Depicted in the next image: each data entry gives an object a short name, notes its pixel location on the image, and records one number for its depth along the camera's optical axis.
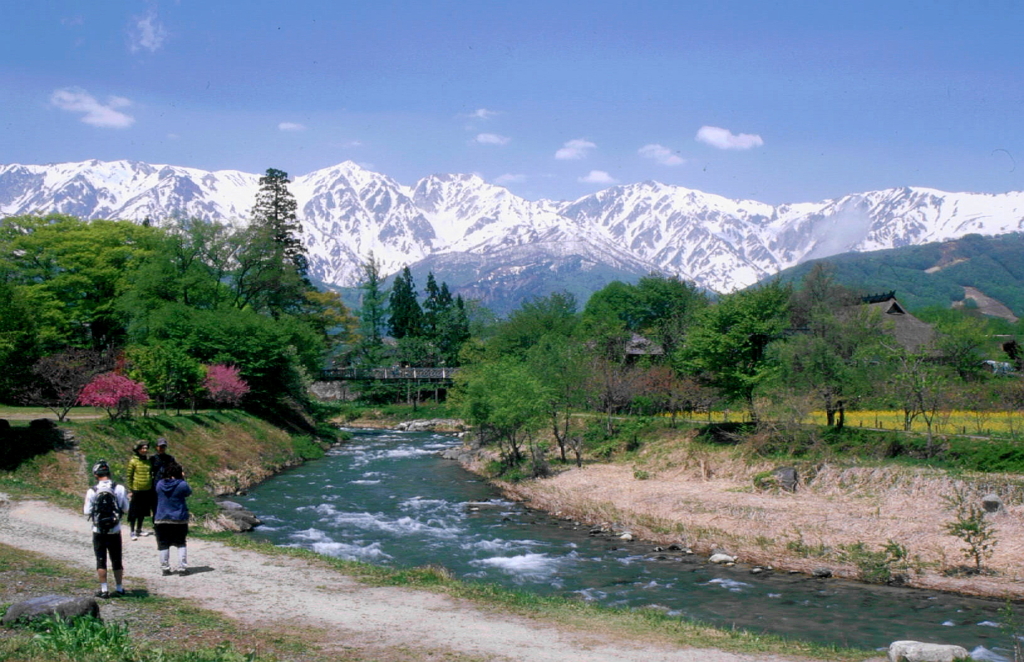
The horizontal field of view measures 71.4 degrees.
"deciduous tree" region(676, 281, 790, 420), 34.19
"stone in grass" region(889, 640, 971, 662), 10.02
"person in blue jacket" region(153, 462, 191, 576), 12.94
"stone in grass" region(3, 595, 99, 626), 8.95
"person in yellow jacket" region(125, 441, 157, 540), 14.75
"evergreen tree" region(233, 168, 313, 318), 51.88
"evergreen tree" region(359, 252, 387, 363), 86.81
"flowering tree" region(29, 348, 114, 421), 28.23
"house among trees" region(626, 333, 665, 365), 52.62
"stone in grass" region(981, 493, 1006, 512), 21.09
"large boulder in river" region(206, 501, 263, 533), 21.30
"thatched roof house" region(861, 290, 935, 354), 48.69
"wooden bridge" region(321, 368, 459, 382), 75.94
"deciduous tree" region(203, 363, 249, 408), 40.28
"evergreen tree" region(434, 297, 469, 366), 85.62
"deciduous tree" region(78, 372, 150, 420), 28.61
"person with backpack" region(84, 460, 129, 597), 11.00
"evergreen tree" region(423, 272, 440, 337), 87.81
